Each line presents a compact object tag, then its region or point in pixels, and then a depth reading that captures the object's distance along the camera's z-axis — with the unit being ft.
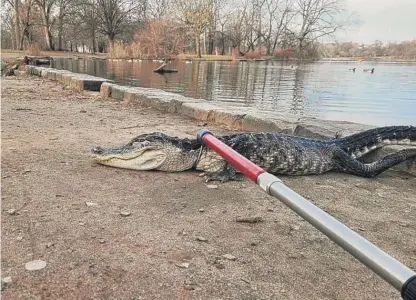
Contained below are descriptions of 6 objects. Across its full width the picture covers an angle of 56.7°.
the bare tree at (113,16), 178.70
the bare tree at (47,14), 155.12
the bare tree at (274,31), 221.21
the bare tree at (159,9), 206.08
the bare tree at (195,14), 181.78
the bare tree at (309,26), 217.77
